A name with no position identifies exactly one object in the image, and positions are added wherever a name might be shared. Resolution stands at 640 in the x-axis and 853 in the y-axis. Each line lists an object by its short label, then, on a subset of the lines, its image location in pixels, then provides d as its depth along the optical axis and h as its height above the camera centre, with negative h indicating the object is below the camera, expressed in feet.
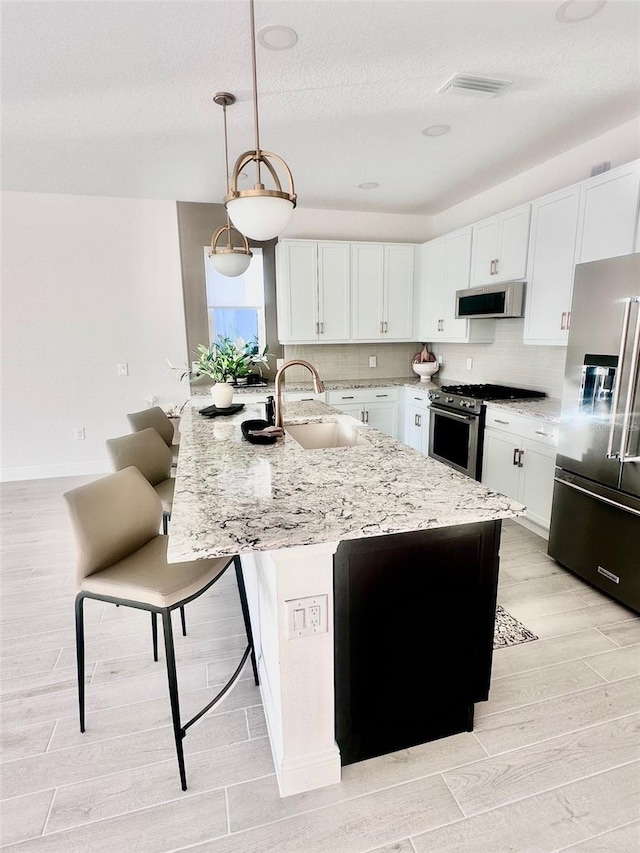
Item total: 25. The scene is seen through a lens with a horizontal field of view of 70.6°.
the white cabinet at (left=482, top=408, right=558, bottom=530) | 10.21 -2.84
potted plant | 9.93 -0.49
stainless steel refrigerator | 7.45 -1.63
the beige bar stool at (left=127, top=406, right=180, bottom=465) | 9.75 -1.74
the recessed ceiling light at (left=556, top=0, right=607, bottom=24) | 6.17 +4.54
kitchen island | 4.28 -2.62
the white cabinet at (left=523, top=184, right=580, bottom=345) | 10.11 +1.74
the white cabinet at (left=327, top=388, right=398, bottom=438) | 15.99 -2.24
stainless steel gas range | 12.20 -2.28
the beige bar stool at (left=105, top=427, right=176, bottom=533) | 7.51 -1.98
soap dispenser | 8.77 -1.30
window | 16.61 +1.41
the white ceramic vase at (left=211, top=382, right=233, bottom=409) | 10.37 -1.17
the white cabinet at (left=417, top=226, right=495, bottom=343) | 14.23 +1.74
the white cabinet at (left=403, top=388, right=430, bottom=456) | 15.24 -2.71
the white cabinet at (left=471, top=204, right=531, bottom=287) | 11.62 +2.53
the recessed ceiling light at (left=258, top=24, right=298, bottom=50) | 6.63 +4.52
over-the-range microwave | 11.87 +1.11
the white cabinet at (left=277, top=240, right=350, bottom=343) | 15.55 +1.79
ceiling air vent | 8.00 +4.56
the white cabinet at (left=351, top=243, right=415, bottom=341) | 16.24 +1.85
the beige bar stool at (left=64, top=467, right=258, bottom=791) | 4.89 -2.58
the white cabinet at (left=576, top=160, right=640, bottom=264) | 8.50 +2.46
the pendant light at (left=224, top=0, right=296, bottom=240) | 5.65 +1.71
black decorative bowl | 7.49 -1.51
